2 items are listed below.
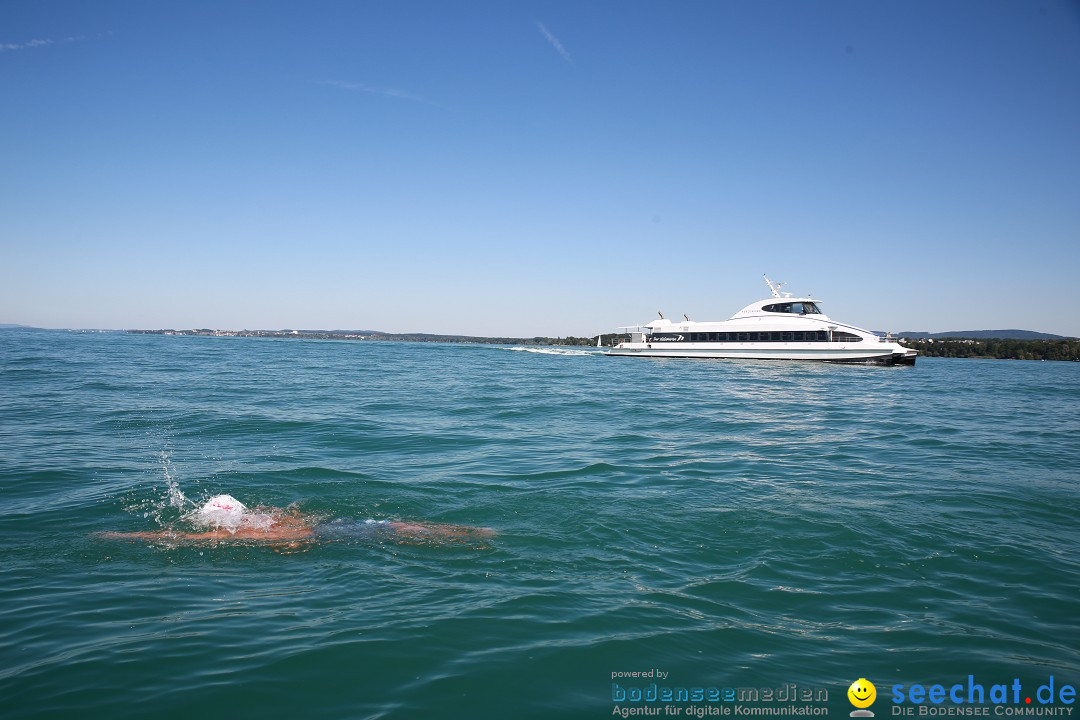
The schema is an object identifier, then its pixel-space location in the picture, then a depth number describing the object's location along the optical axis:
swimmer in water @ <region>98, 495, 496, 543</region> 7.67
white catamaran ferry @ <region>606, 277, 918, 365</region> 56.66
